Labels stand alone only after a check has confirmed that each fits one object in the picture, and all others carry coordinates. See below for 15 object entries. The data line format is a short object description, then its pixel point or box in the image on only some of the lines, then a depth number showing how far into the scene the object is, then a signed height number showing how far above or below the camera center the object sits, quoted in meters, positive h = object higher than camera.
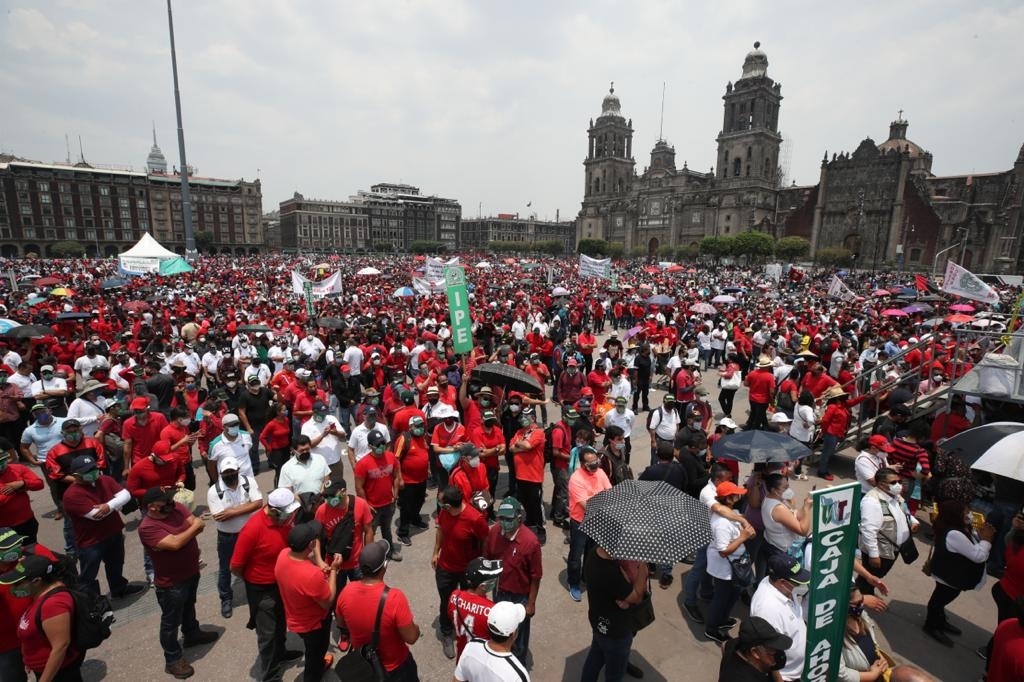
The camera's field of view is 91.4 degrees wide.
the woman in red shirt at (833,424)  7.88 -2.46
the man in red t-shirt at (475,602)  3.13 -2.18
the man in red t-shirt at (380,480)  5.28 -2.44
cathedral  57.75 +9.28
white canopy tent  19.42 -0.52
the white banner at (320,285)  17.02 -1.20
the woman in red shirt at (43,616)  3.13 -2.33
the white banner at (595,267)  23.34 -0.40
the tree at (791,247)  60.69 +2.17
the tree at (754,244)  60.44 +2.34
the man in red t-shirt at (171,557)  3.93 -2.49
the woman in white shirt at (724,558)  4.35 -2.60
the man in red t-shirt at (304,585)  3.49 -2.34
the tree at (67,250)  79.06 -1.15
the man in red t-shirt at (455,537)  4.12 -2.36
